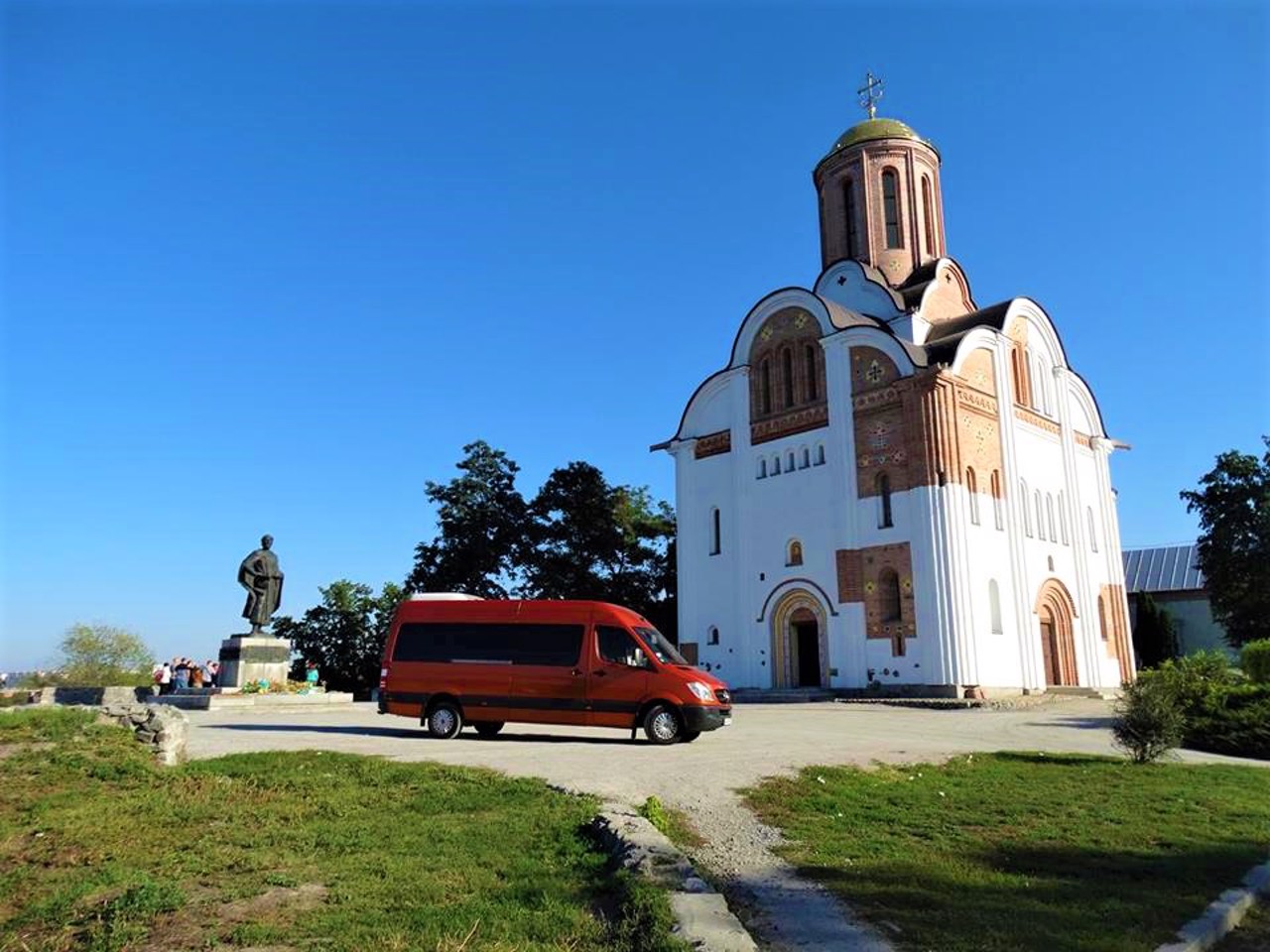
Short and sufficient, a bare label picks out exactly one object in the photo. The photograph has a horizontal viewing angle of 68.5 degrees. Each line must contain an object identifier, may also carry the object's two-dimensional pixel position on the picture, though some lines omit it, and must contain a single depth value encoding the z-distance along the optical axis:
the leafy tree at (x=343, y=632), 43.44
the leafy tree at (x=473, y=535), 43.84
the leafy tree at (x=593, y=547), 44.34
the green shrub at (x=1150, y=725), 12.34
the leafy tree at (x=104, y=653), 36.81
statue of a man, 25.91
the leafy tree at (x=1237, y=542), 38.62
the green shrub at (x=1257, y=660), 22.64
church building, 30.20
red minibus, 14.60
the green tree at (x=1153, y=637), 44.34
